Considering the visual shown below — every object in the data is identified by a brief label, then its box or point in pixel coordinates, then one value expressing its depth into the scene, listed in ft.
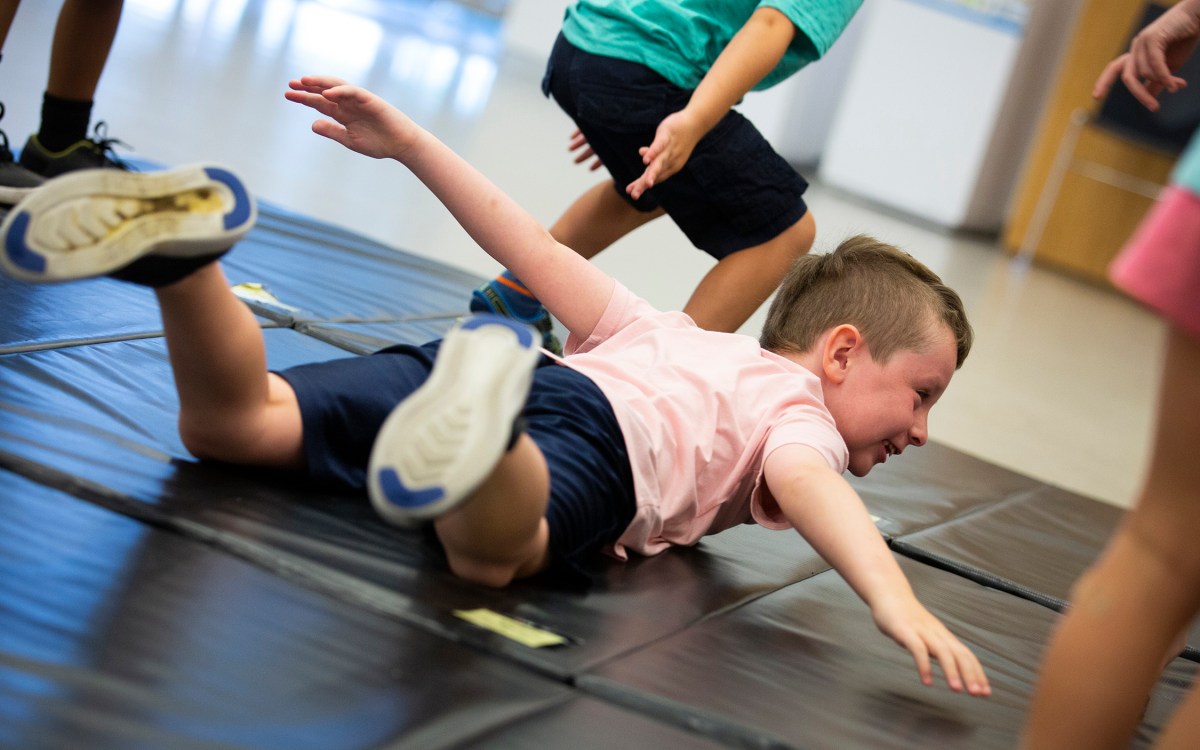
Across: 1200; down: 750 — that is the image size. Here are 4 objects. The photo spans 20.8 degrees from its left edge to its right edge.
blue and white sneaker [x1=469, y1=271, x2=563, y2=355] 12.57
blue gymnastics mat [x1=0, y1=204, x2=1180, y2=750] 8.45
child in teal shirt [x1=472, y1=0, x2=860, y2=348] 12.59
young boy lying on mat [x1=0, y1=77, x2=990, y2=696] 8.82
